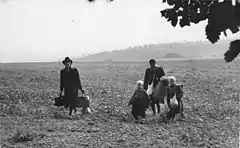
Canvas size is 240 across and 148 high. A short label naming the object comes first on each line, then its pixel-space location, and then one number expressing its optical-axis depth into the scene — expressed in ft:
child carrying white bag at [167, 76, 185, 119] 43.65
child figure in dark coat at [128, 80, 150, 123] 43.06
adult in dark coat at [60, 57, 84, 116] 44.32
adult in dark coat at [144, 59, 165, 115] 46.30
